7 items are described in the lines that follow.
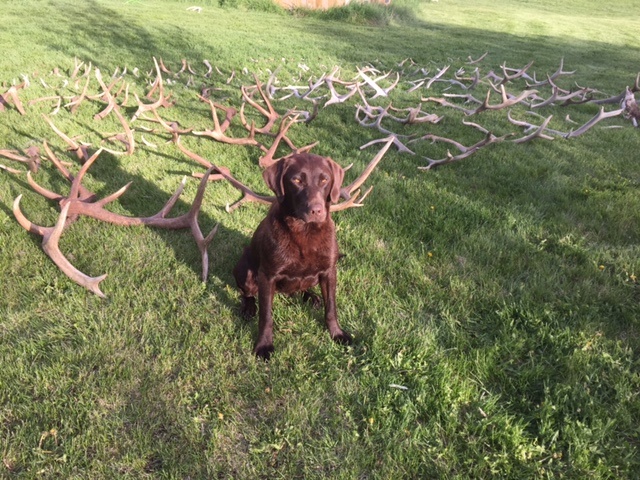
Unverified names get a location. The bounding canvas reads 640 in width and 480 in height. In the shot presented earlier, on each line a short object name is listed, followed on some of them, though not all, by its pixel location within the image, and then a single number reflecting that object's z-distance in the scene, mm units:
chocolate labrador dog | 2590
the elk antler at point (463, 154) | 5007
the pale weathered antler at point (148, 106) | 6031
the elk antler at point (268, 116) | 5633
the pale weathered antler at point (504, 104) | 6459
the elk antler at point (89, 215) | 3232
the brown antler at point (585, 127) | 5907
